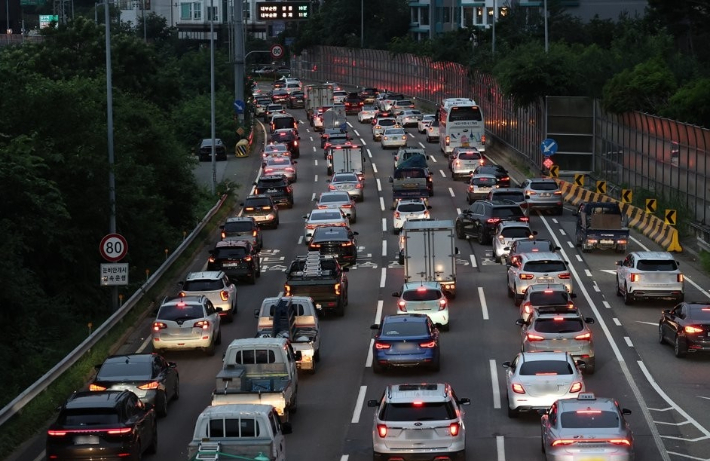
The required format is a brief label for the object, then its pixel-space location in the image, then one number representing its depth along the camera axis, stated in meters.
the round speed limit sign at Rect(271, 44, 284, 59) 142.38
